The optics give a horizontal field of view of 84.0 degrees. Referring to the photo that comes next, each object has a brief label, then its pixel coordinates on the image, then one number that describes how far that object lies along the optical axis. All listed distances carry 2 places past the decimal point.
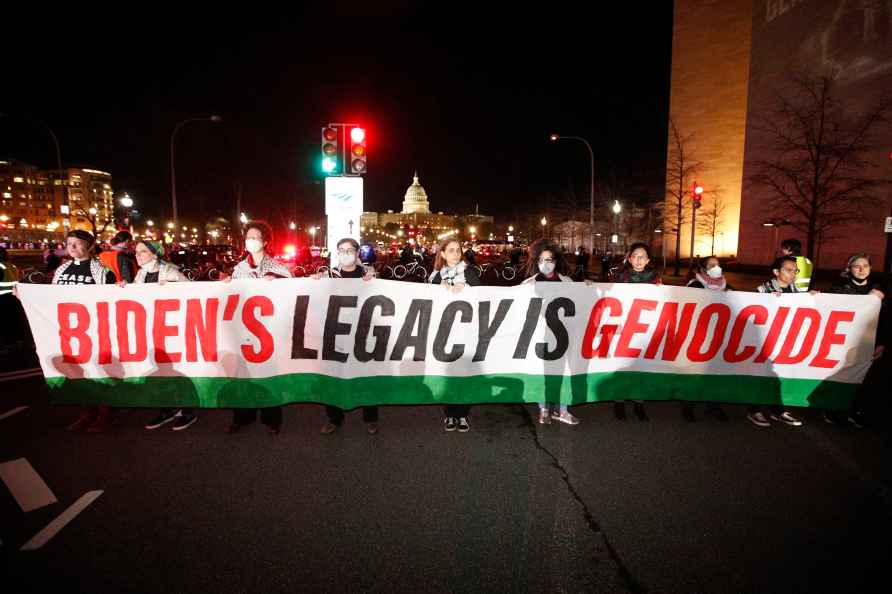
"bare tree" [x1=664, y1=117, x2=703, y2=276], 35.25
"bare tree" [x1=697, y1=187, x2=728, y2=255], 39.94
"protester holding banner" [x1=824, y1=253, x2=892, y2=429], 5.39
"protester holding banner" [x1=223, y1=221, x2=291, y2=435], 5.11
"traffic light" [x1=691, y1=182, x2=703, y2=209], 22.97
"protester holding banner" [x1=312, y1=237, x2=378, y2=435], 5.16
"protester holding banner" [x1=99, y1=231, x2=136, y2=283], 7.40
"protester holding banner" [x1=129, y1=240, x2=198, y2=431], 5.30
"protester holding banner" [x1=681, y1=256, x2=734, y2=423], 5.49
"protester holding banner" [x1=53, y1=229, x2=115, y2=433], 5.21
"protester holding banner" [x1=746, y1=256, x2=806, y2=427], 5.35
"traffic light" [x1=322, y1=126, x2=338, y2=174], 11.20
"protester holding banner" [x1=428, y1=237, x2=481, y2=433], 5.27
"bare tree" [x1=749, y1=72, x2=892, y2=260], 20.78
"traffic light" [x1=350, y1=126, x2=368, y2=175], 11.23
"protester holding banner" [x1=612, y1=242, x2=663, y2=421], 5.76
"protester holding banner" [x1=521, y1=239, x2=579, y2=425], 5.42
